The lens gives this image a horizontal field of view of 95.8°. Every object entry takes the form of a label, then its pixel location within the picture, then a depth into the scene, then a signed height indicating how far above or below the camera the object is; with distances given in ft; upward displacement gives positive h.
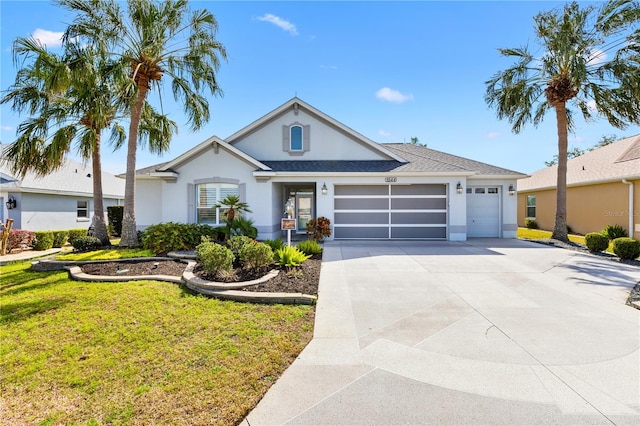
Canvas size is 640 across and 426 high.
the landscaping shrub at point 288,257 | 24.45 -3.91
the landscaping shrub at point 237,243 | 25.18 -2.76
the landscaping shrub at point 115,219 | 51.67 -1.20
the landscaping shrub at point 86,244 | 32.30 -3.54
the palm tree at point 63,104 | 27.73 +11.61
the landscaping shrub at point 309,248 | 31.89 -3.99
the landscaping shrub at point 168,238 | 31.12 -2.84
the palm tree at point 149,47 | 29.37 +17.90
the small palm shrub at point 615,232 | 45.37 -3.25
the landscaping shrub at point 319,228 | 41.63 -2.32
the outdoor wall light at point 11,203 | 47.50 +1.56
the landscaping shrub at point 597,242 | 34.30 -3.63
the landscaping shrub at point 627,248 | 29.50 -3.81
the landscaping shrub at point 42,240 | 44.27 -4.37
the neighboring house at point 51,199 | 47.93 +2.47
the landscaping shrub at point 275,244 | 28.01 -3.16
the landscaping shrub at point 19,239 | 41.39 -3.92
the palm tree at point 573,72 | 38.86 +20.16
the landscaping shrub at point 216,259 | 21.15 -3.49
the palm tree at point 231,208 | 34.94 +0.52
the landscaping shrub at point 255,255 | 22.72 -3.39
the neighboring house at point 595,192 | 45.73 +3.76
